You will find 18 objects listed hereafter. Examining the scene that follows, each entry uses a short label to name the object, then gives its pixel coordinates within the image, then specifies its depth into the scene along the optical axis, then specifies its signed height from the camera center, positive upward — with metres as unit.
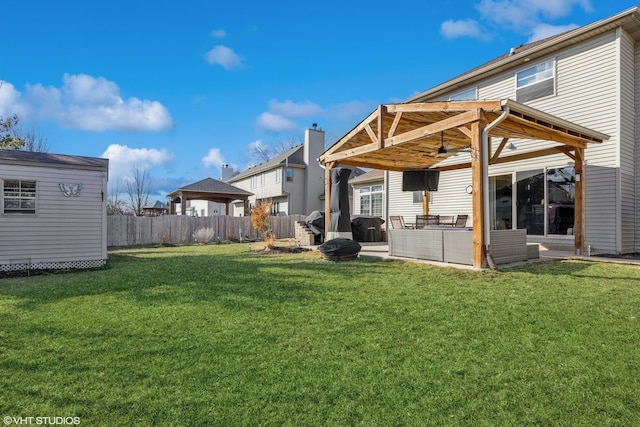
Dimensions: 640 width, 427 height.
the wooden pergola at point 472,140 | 6.71 +1.91
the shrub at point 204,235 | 17.25 -0.86
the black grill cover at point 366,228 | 14.15 -0.43
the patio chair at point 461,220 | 10.91 -0.09
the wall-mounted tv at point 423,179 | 11.56 +1.24
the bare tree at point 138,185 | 34.97 +3.17
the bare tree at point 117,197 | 32.42 +1.88
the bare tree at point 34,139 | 23.53 +5.28
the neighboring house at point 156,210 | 30.67 +0.66
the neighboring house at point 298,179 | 25.70 +2.82
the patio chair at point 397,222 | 11.76 -0.17
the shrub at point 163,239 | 16.14 -0.98
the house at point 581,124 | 8.76 +2.21
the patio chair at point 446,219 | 12.21 -0.07
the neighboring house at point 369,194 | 16.52 +1.11
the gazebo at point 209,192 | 20.64 +1.46
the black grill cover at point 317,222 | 13.48 -0.19
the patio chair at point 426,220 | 11.22 -0.10
